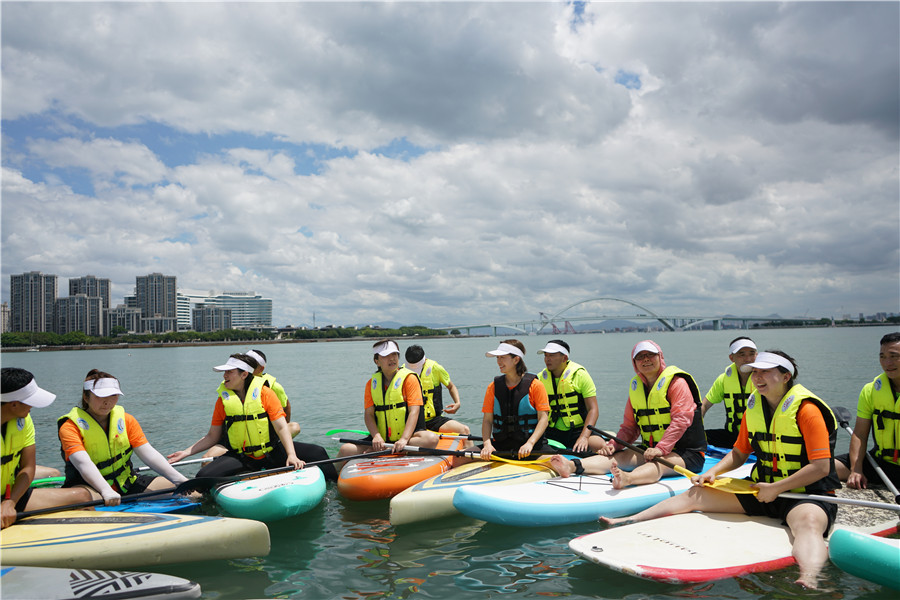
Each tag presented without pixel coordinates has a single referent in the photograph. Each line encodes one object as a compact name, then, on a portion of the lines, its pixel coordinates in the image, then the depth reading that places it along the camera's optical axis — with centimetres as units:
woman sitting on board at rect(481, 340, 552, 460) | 615
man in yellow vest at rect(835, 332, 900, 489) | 496
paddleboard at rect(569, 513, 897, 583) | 385
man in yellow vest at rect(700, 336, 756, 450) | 649
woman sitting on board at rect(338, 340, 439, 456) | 692
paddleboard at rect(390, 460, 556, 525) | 537
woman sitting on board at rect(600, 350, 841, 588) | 398
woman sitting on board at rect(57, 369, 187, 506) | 489
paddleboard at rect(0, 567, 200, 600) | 358
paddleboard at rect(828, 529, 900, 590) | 361
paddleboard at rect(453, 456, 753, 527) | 517
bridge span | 9719
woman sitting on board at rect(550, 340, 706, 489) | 566
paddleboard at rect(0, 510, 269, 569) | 423
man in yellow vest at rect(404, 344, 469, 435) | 850
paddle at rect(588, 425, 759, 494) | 454
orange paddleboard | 605
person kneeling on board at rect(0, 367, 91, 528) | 431
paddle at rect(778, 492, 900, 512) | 404
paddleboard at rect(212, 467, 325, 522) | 533
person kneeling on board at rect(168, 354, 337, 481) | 602
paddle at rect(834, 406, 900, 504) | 478
